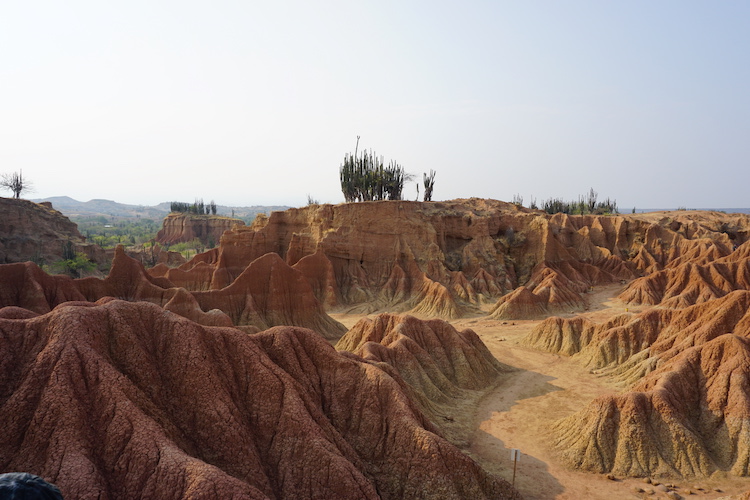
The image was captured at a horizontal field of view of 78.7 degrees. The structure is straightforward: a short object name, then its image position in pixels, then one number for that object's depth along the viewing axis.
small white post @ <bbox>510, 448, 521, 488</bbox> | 18.06
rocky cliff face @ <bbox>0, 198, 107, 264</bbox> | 58.22
